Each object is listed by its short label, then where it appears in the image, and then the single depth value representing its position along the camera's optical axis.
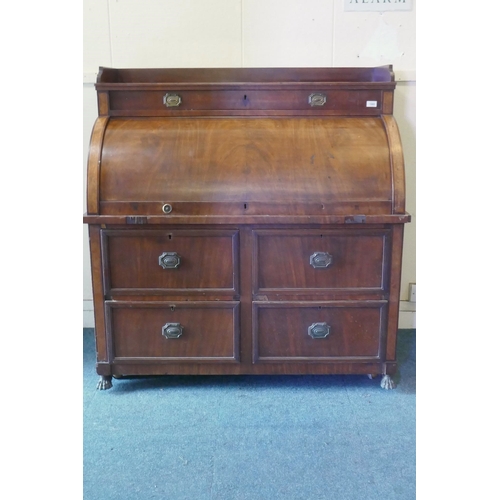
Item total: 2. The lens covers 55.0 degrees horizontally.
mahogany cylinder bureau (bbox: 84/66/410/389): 1.93
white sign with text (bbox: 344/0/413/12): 2.38
